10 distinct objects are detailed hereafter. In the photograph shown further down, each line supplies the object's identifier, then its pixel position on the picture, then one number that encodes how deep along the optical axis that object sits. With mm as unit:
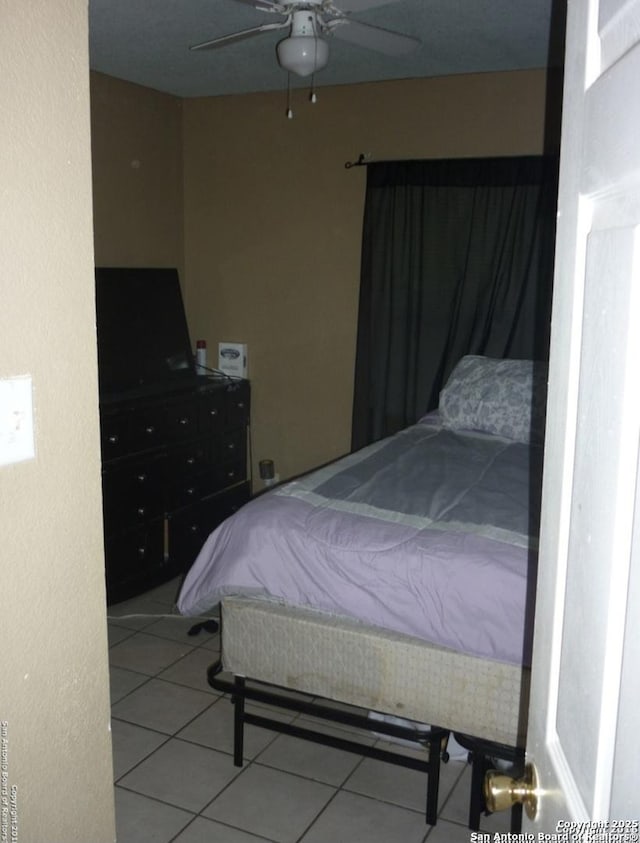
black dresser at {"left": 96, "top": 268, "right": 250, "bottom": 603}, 3496
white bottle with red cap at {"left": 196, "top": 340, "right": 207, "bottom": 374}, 4492
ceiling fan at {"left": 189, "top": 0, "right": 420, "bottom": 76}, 2377
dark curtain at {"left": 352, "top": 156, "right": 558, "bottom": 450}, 3723
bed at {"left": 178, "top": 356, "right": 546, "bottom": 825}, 2062
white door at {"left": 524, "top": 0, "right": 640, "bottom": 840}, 730
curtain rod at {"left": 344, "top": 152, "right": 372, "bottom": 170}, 4059
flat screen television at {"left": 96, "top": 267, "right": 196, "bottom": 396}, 3779
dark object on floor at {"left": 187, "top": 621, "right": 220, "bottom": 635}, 3297
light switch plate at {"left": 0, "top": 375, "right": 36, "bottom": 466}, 1029
